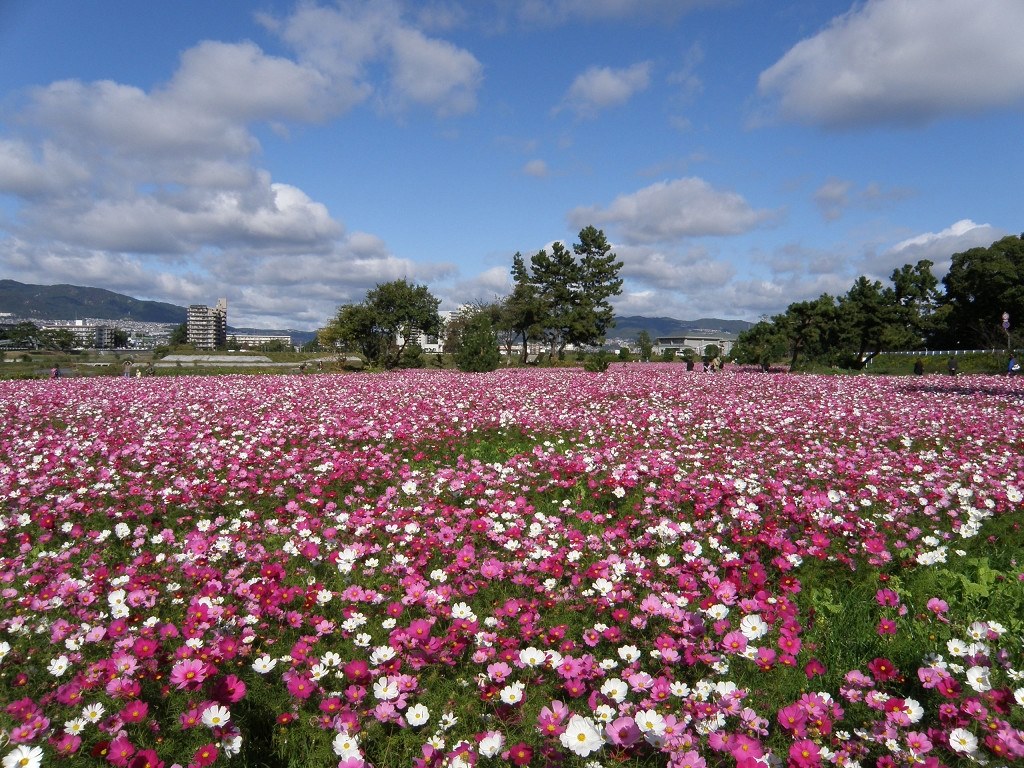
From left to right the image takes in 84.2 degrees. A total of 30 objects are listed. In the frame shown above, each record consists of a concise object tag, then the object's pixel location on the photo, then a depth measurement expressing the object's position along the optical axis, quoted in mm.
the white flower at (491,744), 2291
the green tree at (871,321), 48875
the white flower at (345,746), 2391
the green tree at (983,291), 55344
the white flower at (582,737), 2197
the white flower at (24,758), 2092
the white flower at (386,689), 2588
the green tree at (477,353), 32312
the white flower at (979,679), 2490
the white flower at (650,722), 2323
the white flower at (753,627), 3043
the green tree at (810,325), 47750
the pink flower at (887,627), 3400
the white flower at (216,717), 2354
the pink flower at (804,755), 2084
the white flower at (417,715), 2602
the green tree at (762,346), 42562
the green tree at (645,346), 75188
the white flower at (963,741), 2227
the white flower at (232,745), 2334
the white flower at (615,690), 2627
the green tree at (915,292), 51469
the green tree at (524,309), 60656
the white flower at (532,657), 2906
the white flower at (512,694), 2643
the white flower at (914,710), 2451
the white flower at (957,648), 2850
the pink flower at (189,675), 2523
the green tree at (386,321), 42219
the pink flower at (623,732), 2254
